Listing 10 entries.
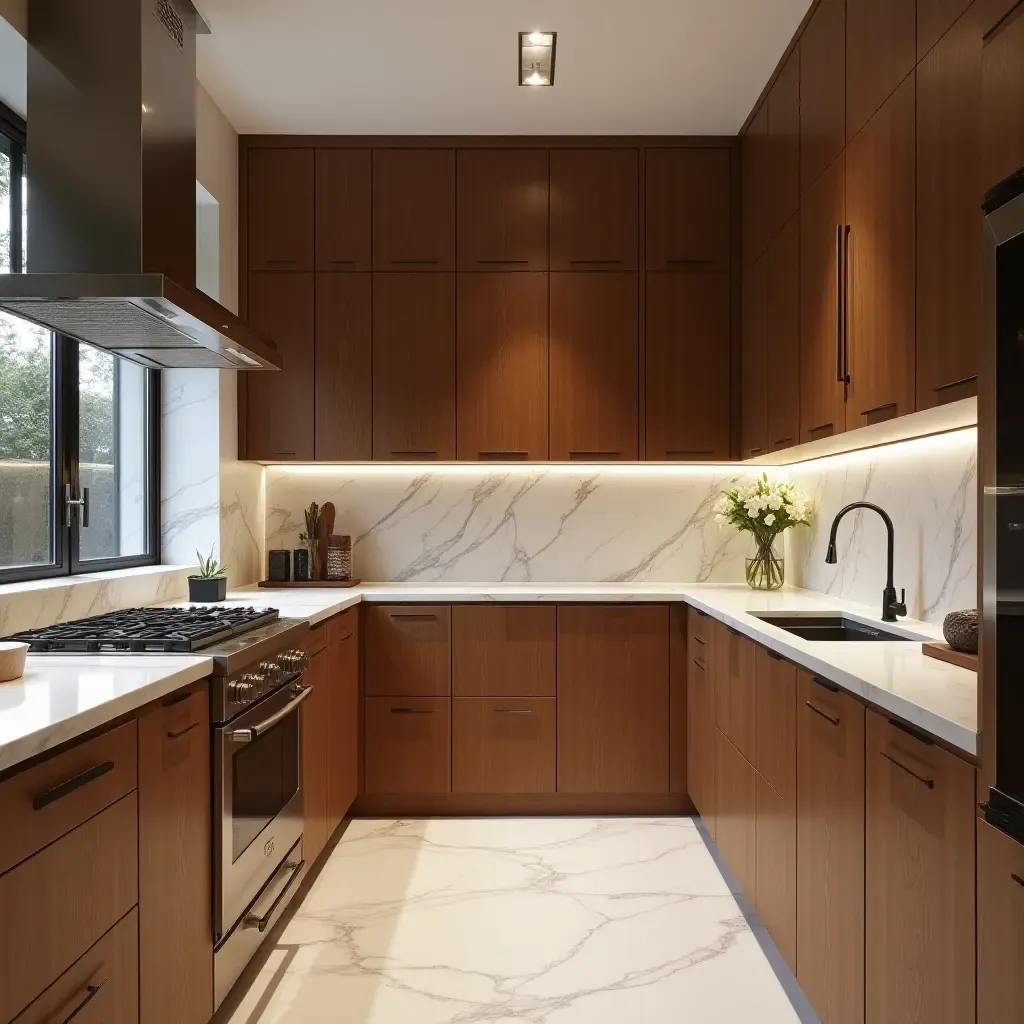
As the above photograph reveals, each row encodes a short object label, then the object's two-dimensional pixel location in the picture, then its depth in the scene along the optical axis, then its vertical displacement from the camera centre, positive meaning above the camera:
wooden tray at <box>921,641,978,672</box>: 1.80 -0.31
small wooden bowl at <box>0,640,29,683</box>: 1.69 -0.29
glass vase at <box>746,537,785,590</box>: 3.77 -0.25
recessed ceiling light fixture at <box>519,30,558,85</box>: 2.99 +1.63
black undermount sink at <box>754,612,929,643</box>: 2.85 -0.38
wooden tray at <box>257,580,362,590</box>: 3.88 -0.32
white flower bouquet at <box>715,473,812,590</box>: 3.65 -0.02
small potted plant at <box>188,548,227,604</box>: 3.16 -0.28
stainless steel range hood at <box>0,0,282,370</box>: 2.25 +0.93
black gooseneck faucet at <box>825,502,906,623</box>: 2.60 -0.25
